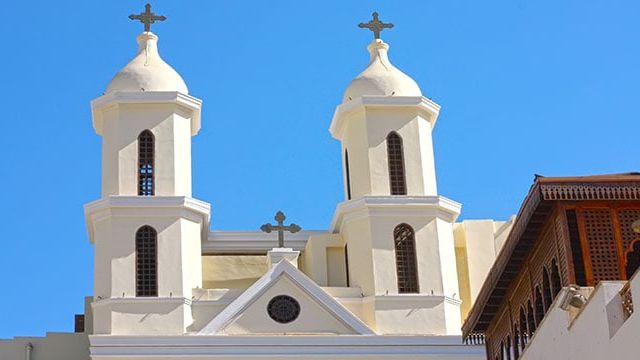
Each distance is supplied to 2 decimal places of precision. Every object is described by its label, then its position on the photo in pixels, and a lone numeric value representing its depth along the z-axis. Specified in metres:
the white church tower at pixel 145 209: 41.69
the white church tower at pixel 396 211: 42.56
